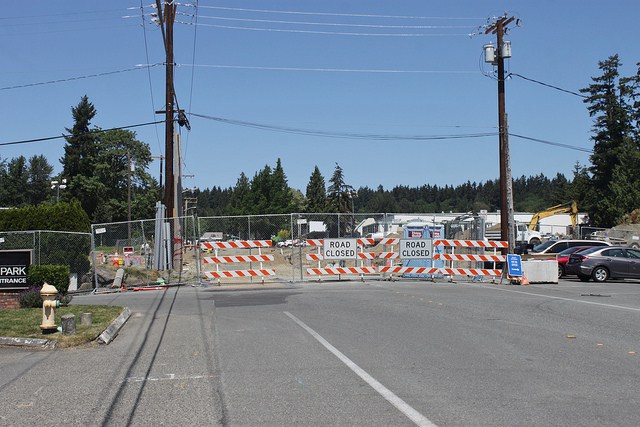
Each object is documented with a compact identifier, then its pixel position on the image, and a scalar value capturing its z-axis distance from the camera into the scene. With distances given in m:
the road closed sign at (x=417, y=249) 24.66
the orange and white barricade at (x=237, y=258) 23.16
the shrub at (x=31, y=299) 15.40
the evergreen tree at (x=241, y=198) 111.19
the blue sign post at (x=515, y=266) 23.98
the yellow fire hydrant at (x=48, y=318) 10.86
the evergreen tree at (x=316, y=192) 126.20
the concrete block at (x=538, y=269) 24.20
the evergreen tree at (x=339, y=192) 115.88
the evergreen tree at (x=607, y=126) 73.56
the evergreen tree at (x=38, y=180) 119.50
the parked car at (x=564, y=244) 30.30
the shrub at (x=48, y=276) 15.94
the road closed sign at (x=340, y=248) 24.25
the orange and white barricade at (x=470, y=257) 24.06
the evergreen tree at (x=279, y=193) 110.06
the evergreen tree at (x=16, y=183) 113.30
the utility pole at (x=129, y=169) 66.05
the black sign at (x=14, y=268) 16.03
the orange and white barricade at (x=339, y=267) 24.23
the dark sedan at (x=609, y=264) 24.80
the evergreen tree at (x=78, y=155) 85.38
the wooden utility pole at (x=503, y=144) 26.56
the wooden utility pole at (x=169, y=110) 28.08
